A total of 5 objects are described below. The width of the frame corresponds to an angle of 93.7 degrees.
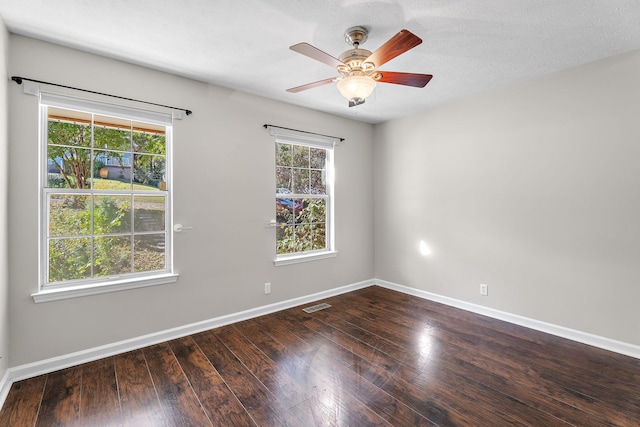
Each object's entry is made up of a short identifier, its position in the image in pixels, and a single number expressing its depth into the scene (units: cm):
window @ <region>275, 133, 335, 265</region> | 378
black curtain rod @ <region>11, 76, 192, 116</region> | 218
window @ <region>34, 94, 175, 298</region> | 240
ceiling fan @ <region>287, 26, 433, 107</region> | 180
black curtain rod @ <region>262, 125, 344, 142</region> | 351
